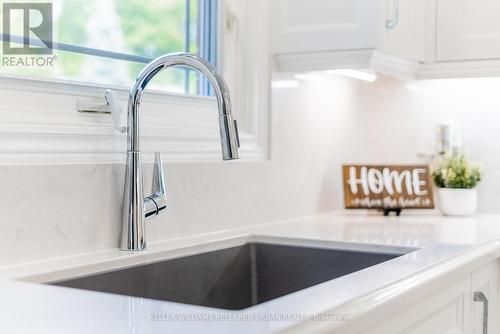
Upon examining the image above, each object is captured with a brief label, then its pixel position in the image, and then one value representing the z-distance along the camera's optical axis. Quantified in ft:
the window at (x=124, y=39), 5.43
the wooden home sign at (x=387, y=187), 7.95
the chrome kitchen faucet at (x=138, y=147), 4.82
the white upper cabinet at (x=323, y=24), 6.72
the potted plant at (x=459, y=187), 8.17
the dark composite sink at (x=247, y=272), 5.19
